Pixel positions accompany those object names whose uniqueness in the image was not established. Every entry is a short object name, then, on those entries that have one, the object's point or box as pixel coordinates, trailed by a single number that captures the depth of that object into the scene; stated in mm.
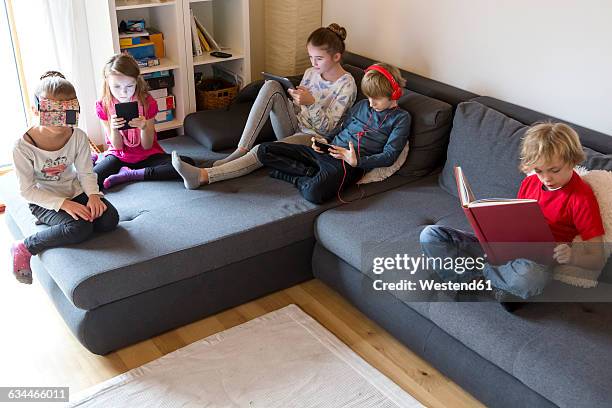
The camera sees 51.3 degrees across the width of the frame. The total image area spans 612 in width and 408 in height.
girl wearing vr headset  2389
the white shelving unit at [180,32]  3326
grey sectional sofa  2018
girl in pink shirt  2797
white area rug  2221
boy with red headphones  2783
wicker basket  3754
